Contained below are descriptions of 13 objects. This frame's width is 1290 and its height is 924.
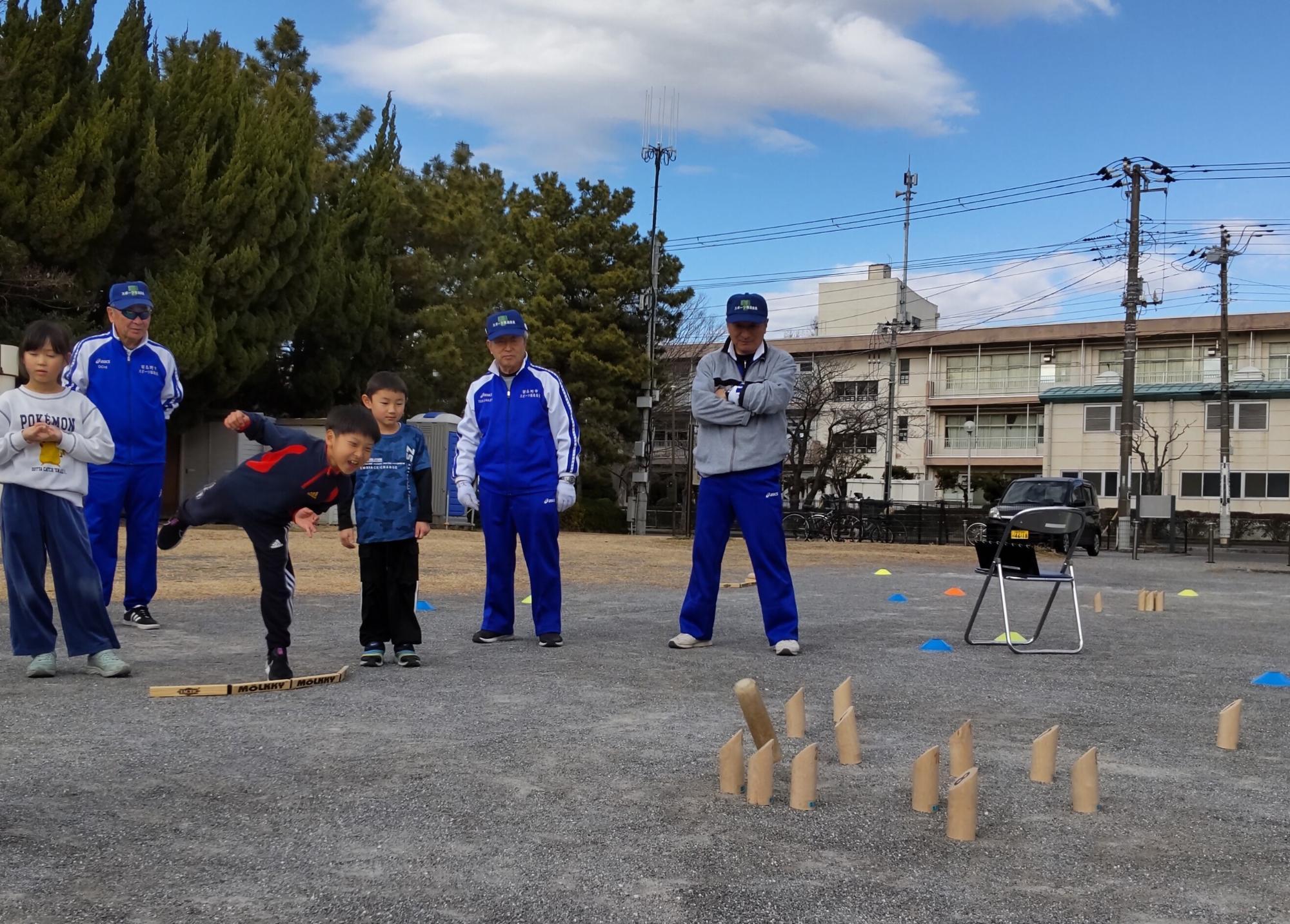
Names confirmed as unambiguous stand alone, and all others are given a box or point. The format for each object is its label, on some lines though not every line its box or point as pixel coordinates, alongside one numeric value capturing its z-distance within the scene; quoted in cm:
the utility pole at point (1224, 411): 3120
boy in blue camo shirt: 593
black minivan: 2447
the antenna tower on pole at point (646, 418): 3216
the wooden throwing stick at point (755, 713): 332
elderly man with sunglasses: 689
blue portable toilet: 2870
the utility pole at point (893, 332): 4122
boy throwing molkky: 523
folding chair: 700
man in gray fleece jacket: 666
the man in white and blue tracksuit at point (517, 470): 677
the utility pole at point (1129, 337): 2780
